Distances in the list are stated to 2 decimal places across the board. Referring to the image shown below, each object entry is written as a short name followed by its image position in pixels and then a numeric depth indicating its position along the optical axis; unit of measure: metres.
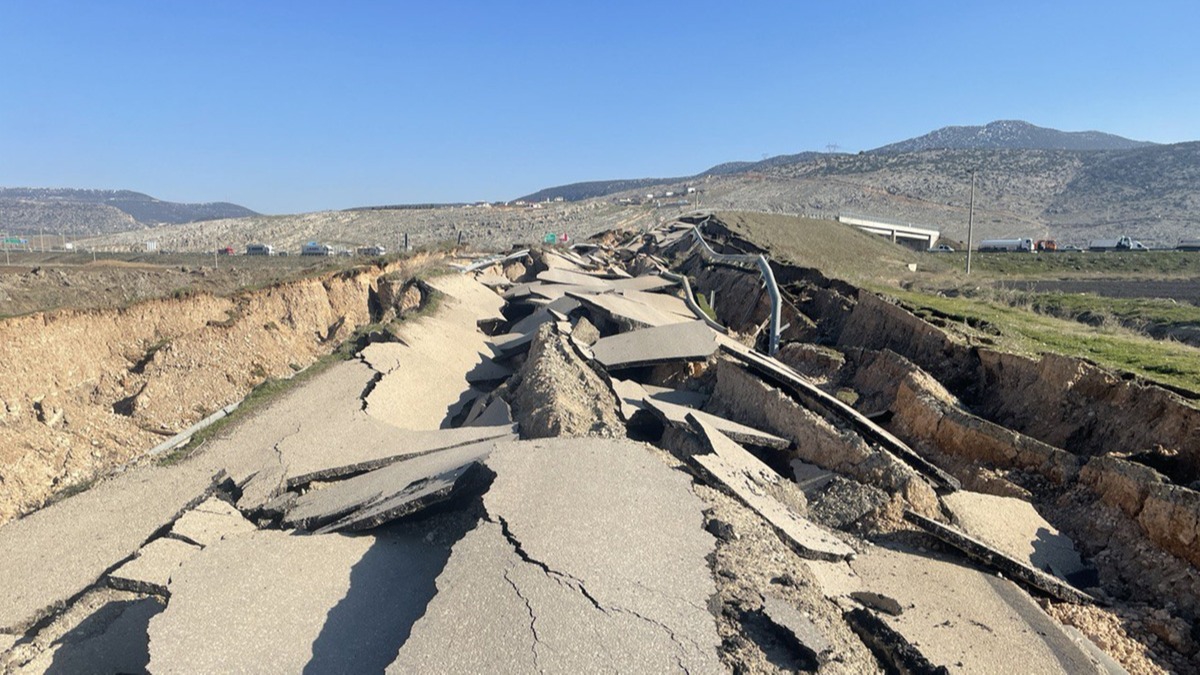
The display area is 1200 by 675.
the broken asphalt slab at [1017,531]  6.31
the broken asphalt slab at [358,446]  7.09
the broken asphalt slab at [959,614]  4.66
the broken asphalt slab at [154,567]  5.02
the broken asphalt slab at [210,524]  5.65
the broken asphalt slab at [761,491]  5.50
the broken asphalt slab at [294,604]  4.08
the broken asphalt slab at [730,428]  7.68
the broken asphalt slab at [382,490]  5.70
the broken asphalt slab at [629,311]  14.20
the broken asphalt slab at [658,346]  11.43
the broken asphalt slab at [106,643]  4.82
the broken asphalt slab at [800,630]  3.78
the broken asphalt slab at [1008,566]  5.65
